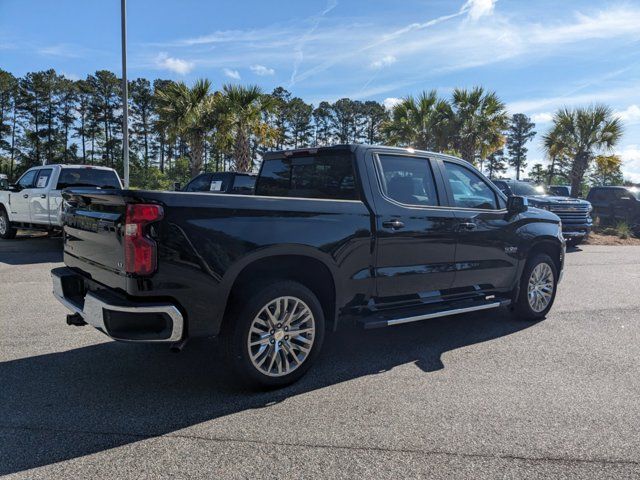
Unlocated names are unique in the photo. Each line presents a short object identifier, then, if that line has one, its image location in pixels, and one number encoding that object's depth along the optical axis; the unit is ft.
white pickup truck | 35.19
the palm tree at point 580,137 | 73.56
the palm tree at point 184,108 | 75.41
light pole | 49.98
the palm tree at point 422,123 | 81.97
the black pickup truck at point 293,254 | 10.53
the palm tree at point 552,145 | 78.23
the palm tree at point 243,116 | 71.15
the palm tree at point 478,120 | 79.97
